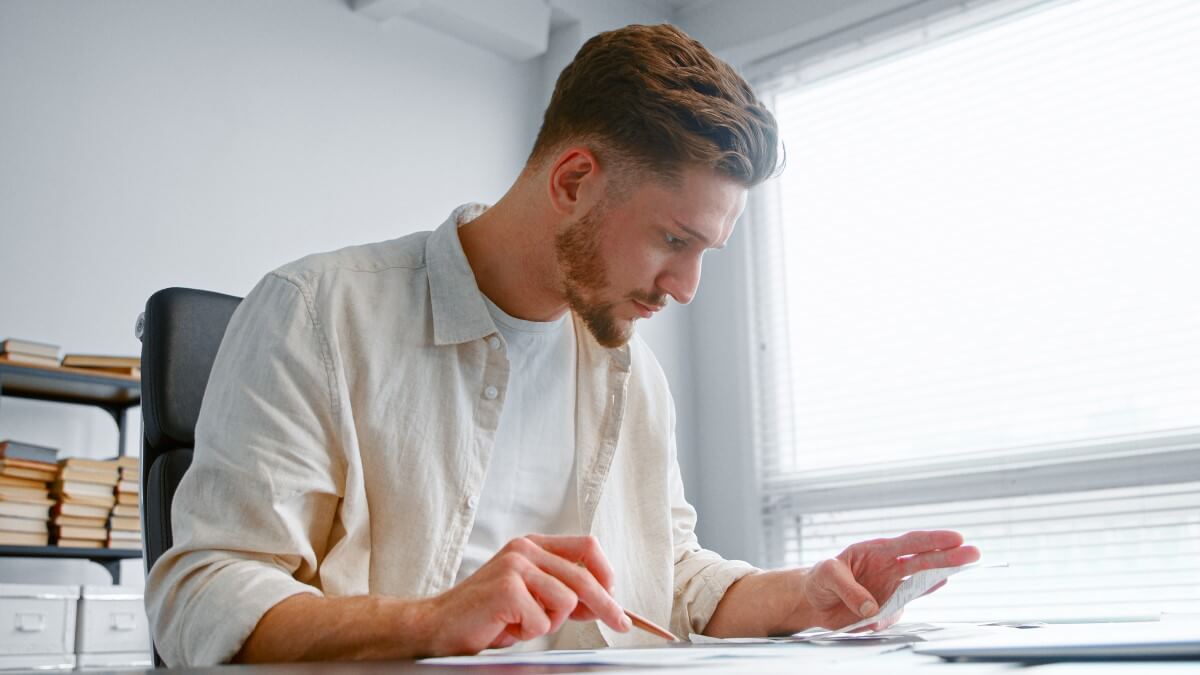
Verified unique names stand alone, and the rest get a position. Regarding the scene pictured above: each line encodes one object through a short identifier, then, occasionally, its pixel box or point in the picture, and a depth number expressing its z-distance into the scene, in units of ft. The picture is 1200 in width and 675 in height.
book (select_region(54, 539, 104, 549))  8.17
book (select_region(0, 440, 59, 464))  8.02
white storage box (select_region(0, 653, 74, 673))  7.23
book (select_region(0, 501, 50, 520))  7.95
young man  3.07
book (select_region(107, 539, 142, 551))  8.45
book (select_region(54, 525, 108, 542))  8.19
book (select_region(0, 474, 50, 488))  7.98
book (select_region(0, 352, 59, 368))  8.04
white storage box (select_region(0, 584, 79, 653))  7.34
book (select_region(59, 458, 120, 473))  8.25
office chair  3.94
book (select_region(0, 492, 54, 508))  7.95
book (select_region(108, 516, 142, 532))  8.48
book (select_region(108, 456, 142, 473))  8.55
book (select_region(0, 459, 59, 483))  8.02
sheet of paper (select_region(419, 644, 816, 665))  1.98
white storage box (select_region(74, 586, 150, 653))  7.72
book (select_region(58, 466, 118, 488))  8.21
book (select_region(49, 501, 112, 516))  8.20
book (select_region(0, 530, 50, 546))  7.91
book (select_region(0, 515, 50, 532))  7.95
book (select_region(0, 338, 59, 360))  8.10
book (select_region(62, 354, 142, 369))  8.48
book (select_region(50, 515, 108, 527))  8.19
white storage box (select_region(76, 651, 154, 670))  7.66
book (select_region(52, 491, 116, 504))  8.23
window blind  9.21
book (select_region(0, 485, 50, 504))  7.97
